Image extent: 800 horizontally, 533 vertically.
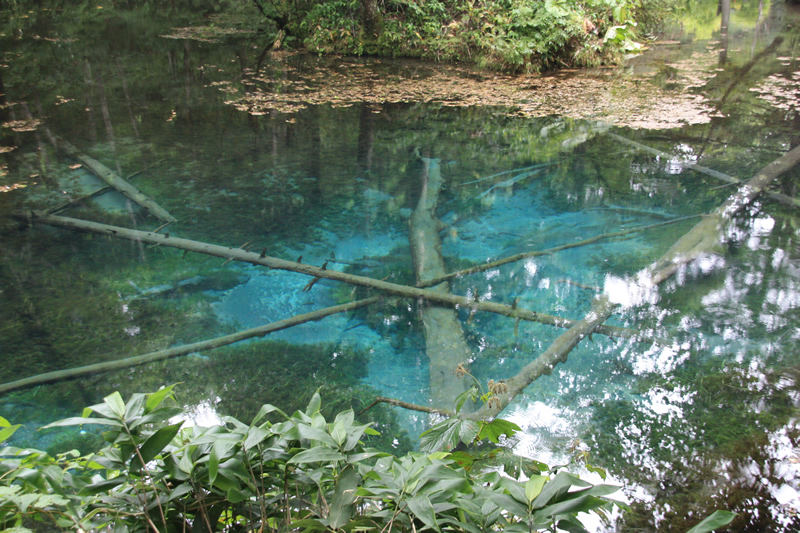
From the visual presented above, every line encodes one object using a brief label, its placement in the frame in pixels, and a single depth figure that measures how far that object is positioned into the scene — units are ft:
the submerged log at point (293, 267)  10.28
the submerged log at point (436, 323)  8.87
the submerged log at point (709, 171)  14.84
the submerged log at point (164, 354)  9.28
